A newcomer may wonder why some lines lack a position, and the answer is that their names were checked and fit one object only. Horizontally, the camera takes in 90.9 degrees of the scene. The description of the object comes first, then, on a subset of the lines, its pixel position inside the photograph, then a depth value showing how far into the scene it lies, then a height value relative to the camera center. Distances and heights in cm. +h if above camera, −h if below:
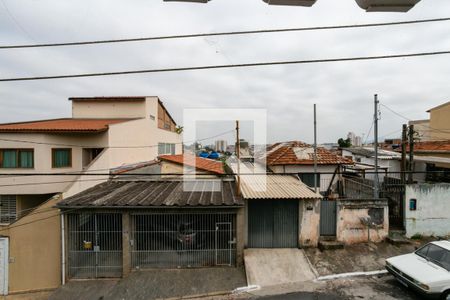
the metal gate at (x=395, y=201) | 1065 -264
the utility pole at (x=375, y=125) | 1103 +117
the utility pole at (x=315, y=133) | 1174 +78
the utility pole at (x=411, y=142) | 1118 +26
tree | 5370 +140
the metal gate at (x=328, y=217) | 1016 -319
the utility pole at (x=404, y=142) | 1127 +29
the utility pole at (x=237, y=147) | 1005 +4
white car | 618 -376
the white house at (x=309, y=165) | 1401 -110
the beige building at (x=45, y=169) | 951 -108
